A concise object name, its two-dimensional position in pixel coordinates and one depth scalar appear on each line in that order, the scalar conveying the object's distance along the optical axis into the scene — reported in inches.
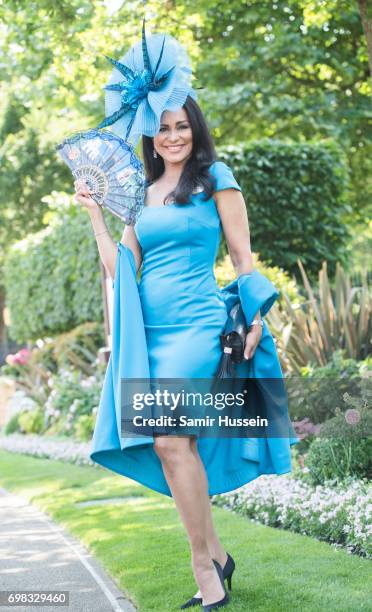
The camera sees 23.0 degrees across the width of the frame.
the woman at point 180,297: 144.0
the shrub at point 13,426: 576.1
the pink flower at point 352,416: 211.8
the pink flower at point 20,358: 609.6
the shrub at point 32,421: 538.6
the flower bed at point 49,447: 406.9
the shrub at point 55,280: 574.9
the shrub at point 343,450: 215.3
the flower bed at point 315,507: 188.4
